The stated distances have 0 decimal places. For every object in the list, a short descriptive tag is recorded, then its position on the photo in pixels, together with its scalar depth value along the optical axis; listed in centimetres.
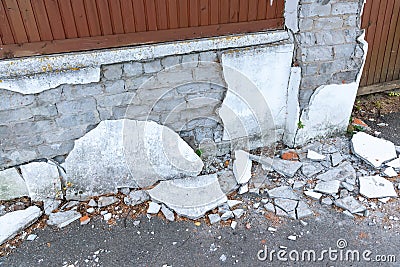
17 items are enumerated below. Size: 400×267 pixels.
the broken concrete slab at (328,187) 327
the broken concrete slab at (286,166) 350
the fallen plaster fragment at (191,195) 314
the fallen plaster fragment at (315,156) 363
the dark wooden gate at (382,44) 406
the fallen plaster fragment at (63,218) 308
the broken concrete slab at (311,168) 349
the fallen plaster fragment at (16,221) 296
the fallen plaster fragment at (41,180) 313
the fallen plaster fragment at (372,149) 357
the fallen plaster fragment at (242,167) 343
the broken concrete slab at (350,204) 309
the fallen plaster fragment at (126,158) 317
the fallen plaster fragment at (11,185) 312
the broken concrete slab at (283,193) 326
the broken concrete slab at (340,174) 341
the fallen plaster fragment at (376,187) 321
